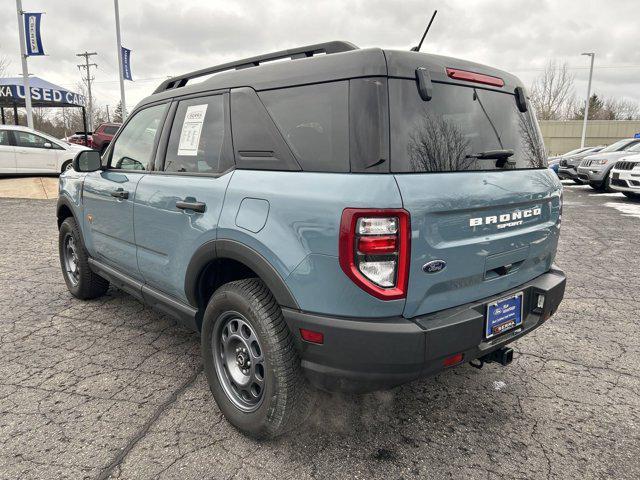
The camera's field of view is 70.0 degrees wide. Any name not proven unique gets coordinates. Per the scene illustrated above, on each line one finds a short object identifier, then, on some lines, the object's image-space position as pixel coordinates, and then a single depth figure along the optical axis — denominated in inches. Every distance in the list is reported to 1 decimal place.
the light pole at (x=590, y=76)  1427.2
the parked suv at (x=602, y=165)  518.9
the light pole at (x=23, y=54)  645.9
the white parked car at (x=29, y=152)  518.0
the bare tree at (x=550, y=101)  2000.5
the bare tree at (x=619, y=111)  2532.0
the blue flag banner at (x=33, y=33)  649.6
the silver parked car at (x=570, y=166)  634.2
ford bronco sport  74.4
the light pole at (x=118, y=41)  884.8
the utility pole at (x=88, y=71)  2207.6
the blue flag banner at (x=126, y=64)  902.1
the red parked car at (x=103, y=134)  831.7
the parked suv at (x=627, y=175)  429.1
